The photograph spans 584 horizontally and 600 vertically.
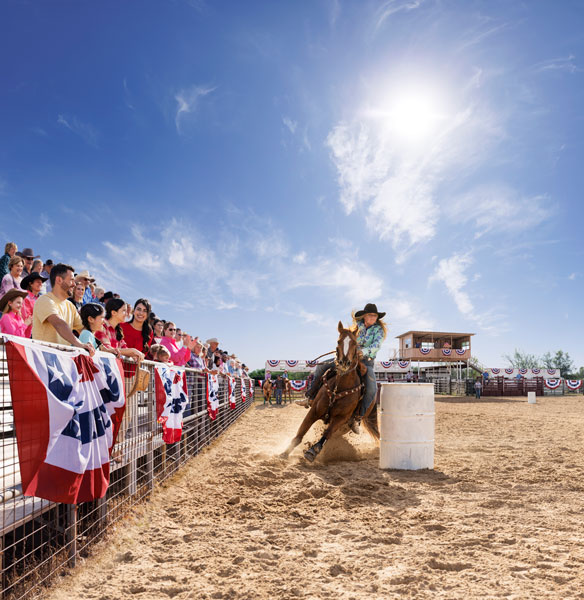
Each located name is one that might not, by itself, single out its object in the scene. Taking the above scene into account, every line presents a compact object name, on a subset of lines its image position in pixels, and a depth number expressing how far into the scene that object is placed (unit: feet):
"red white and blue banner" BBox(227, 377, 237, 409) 47.47
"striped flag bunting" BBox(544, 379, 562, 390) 148.87
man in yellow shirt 12.13
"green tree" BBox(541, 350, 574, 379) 317.01
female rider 25.40
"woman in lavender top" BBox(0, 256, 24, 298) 20.31
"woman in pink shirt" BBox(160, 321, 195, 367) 28.32
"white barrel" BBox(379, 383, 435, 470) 21.98
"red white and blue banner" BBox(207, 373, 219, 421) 30.66
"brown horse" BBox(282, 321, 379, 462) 22.58
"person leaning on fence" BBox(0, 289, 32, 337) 15.66
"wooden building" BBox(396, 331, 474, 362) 159.12
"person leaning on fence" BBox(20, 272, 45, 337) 19.19
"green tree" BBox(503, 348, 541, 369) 316.60
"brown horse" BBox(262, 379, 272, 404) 92.27
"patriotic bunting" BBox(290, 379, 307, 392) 122.72
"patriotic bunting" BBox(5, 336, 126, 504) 9.16
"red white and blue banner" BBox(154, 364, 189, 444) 19.11
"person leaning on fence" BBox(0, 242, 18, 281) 21.11
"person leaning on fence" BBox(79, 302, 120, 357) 15.47
